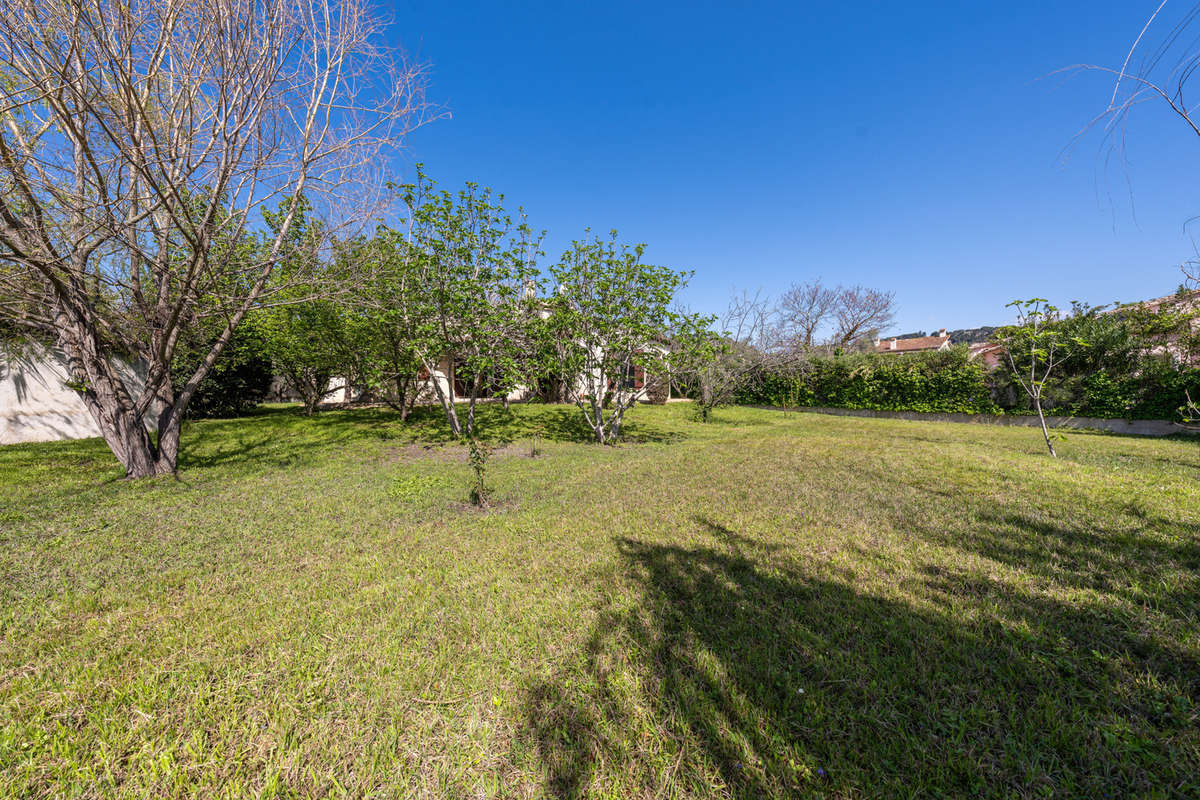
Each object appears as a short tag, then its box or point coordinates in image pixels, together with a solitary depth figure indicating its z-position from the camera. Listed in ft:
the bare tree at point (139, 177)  12.09
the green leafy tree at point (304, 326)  20.38
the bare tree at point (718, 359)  32.53
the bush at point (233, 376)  41.98
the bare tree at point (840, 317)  99.25
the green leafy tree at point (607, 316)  31.63
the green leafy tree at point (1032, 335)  25.67
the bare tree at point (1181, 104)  4.91
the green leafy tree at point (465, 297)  29.07
